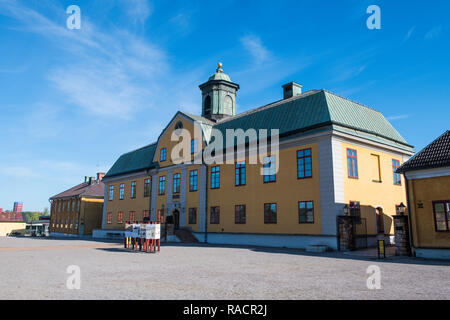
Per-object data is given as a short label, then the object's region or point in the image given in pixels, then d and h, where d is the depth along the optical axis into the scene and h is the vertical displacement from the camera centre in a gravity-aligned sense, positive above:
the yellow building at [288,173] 21.80 +3.71
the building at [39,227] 58.50 -0.34
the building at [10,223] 64.00 +0.43
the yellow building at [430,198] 16.03 +1.32
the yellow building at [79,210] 48.09 +2.19
